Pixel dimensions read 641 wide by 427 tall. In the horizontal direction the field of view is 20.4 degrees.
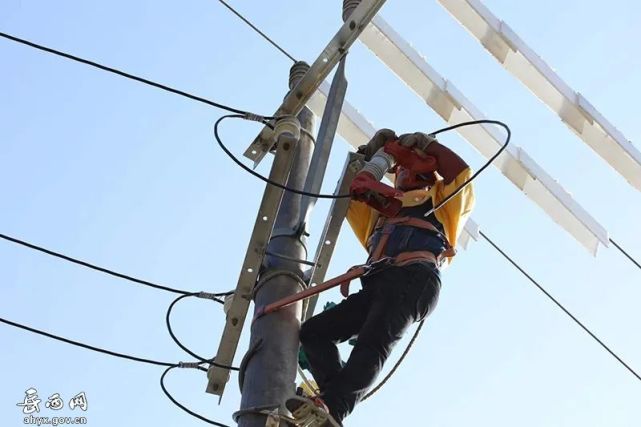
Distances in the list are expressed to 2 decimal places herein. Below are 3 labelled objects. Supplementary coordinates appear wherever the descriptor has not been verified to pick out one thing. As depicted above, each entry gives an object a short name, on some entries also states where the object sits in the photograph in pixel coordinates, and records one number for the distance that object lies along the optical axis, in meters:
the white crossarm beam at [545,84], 10.83
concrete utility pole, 6.43
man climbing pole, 6.94
